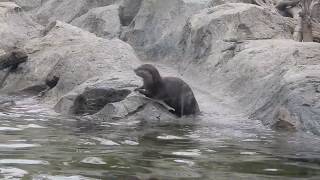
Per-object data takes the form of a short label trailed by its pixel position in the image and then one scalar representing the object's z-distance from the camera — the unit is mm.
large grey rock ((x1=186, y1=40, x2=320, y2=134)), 9055
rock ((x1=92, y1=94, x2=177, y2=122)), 9500
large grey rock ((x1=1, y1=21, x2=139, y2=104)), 12000
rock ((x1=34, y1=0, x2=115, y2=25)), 20266
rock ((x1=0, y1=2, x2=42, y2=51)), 14687
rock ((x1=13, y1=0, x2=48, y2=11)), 23344
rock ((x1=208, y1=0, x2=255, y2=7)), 16516
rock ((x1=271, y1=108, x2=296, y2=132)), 8875
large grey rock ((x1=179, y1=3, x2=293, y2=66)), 13625
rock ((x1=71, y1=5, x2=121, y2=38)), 17781
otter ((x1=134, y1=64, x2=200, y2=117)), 10266
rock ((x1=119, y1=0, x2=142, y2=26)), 18688
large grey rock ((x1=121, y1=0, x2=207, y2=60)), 15938
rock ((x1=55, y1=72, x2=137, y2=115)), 10227
